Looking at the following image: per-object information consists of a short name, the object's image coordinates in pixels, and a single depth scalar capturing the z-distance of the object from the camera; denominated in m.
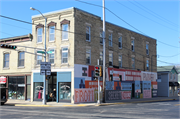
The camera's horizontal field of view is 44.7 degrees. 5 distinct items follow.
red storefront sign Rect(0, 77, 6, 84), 32.41
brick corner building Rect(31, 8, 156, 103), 26.55
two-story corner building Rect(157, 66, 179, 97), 45.47
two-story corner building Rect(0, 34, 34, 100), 30.27
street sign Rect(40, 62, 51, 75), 24.30
